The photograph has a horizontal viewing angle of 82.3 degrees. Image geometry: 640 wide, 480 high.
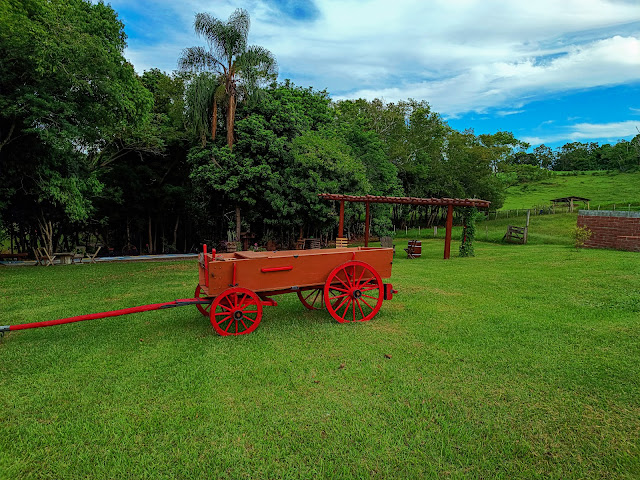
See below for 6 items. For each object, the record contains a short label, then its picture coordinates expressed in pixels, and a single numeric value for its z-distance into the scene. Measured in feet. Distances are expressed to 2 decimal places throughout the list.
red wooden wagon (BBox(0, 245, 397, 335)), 16.21
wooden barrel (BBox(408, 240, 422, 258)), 48.98
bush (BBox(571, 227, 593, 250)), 44.75
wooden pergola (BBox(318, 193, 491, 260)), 44.55
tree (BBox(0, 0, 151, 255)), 30.66
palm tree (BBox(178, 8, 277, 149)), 50.60
